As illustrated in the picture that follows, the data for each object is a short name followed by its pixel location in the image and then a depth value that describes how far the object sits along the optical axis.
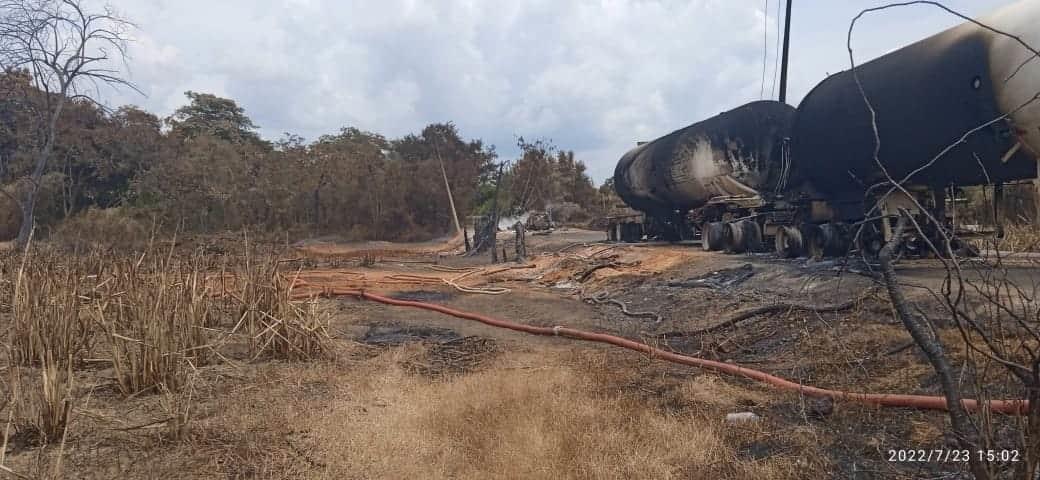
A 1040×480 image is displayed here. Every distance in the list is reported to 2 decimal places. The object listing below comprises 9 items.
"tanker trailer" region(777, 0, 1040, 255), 7.38
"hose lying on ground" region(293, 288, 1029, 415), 3.23
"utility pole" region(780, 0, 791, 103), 21.59
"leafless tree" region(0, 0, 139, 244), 17.11
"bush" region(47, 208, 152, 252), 19.70
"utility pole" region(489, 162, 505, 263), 18.33
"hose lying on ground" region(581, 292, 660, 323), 8.43
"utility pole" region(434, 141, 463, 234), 29.75
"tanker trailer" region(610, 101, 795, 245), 14.10
